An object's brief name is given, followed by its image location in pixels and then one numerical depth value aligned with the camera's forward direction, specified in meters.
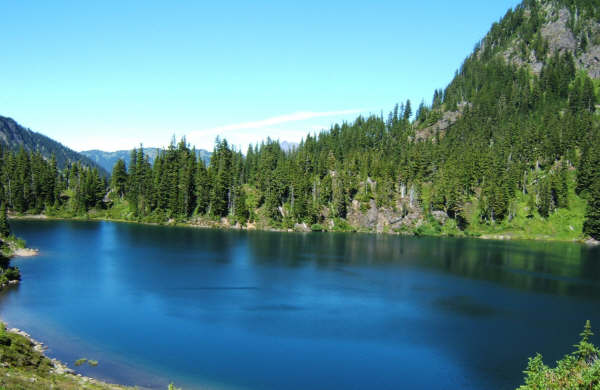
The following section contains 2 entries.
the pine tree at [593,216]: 118.50
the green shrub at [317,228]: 136.88
